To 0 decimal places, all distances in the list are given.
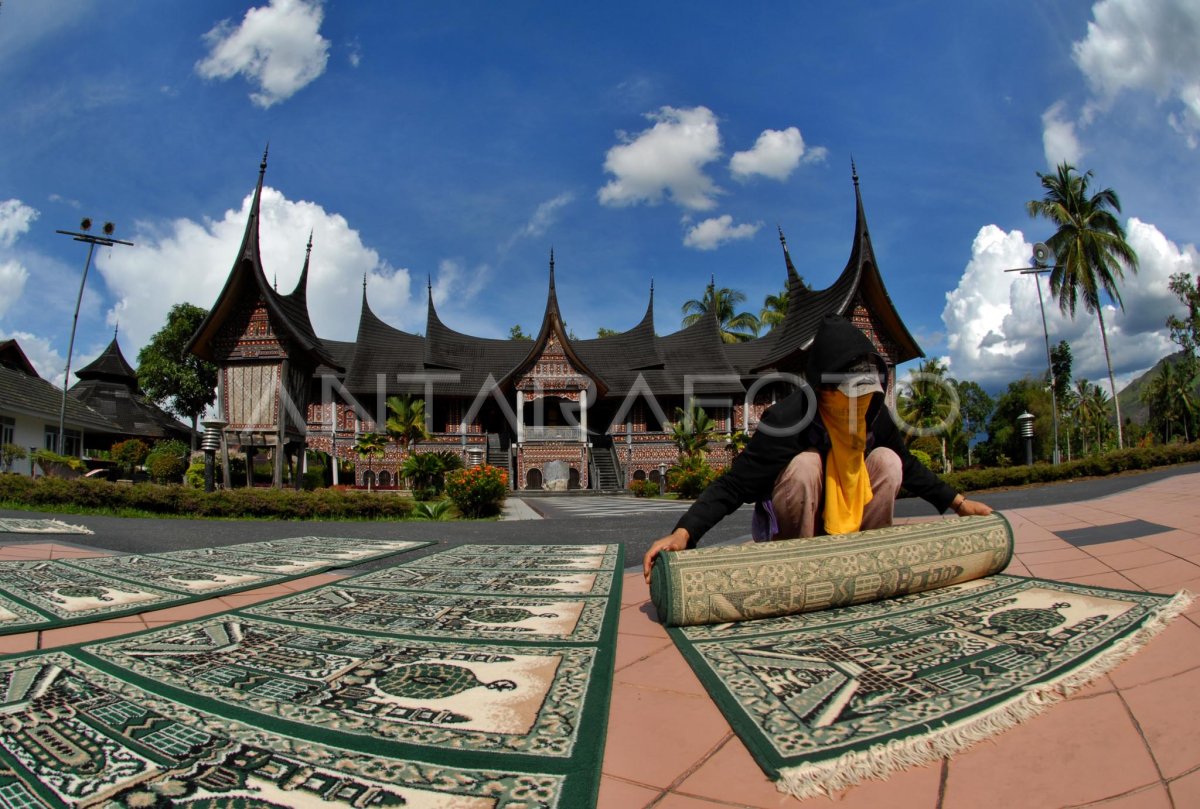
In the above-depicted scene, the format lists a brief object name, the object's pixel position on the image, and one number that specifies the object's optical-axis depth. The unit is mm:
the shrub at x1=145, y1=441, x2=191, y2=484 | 21578
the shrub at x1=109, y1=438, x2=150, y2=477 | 24359
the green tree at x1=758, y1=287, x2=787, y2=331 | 31312
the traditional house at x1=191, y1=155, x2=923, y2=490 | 17297
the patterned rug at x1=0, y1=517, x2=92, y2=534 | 6715
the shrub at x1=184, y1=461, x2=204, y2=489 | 17000
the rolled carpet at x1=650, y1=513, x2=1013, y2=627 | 2330
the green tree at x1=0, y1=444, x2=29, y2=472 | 18562
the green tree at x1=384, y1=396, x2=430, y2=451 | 18297
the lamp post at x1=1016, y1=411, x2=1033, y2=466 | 10938
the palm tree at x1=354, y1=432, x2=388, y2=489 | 18328
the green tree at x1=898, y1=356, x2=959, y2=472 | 25141
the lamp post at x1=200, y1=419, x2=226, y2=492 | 12133
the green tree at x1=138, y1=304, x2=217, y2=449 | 29562
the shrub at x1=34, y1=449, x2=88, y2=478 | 16062
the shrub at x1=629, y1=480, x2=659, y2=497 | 17547
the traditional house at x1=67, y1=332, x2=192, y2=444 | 32625
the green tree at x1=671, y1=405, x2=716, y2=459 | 18703
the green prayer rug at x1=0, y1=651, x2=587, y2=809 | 1213
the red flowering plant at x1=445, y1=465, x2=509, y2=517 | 10820
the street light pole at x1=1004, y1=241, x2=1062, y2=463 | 20219
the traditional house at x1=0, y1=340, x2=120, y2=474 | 20984
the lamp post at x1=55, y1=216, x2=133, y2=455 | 19656
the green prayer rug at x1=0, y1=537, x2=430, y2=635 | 2893
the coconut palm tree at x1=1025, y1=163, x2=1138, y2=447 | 21359
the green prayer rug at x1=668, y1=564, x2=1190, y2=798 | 1354
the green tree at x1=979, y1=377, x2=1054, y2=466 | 32469
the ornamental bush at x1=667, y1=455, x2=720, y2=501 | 15422
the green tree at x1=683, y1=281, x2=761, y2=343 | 33531
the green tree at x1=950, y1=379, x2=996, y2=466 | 46344
